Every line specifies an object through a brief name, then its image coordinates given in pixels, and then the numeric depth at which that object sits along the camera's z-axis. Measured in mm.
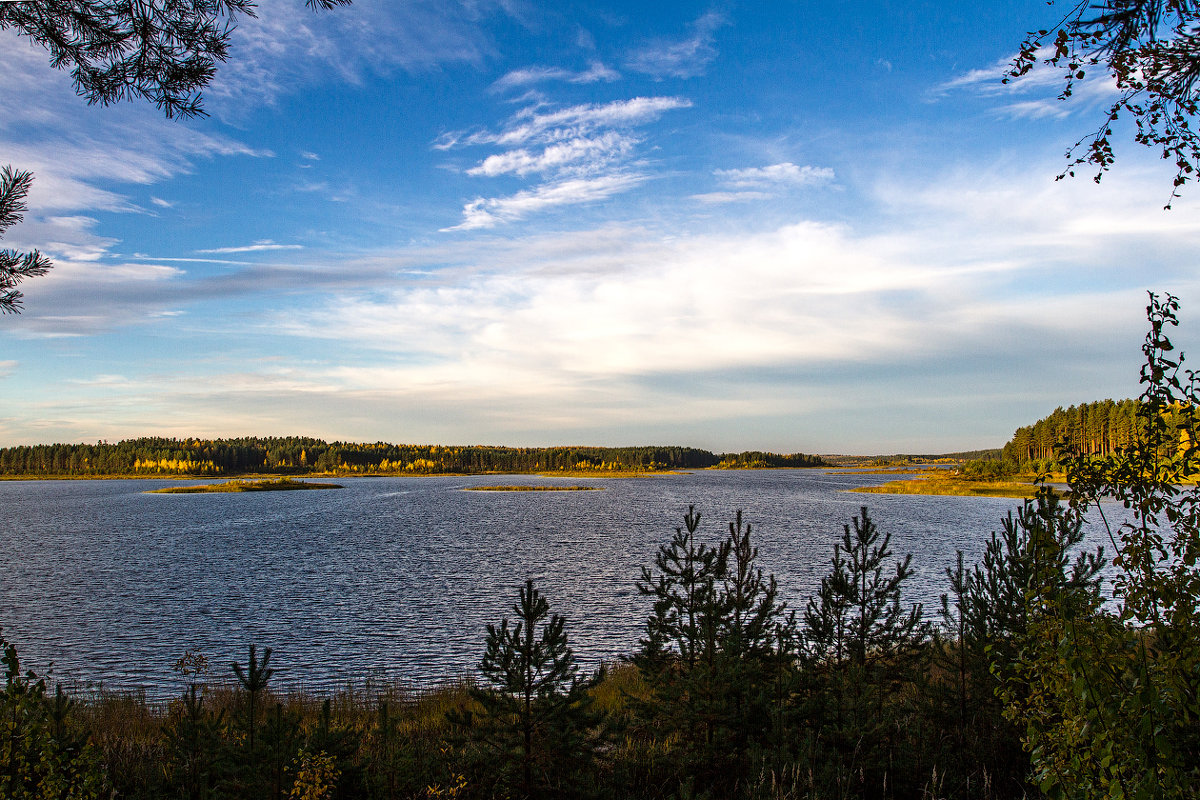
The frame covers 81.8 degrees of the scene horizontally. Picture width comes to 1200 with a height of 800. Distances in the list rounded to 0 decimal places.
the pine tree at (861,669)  9688
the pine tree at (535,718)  8812
